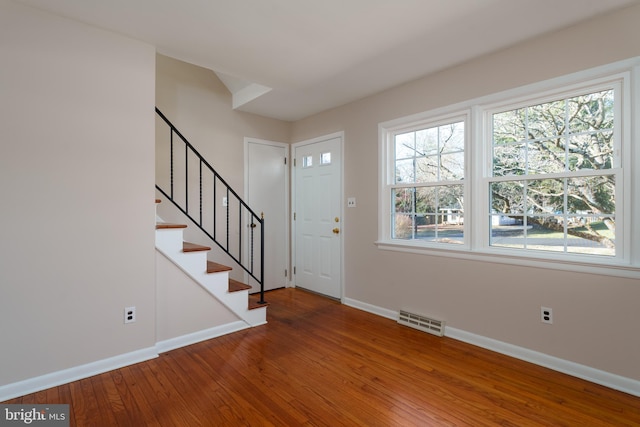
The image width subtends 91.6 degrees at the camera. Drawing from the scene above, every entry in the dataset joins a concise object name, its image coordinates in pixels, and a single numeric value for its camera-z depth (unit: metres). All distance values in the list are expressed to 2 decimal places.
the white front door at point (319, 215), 4.06
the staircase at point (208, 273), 2.65
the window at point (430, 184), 2.98
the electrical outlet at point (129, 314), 2.43
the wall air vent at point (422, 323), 2.97
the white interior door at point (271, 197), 4.32
